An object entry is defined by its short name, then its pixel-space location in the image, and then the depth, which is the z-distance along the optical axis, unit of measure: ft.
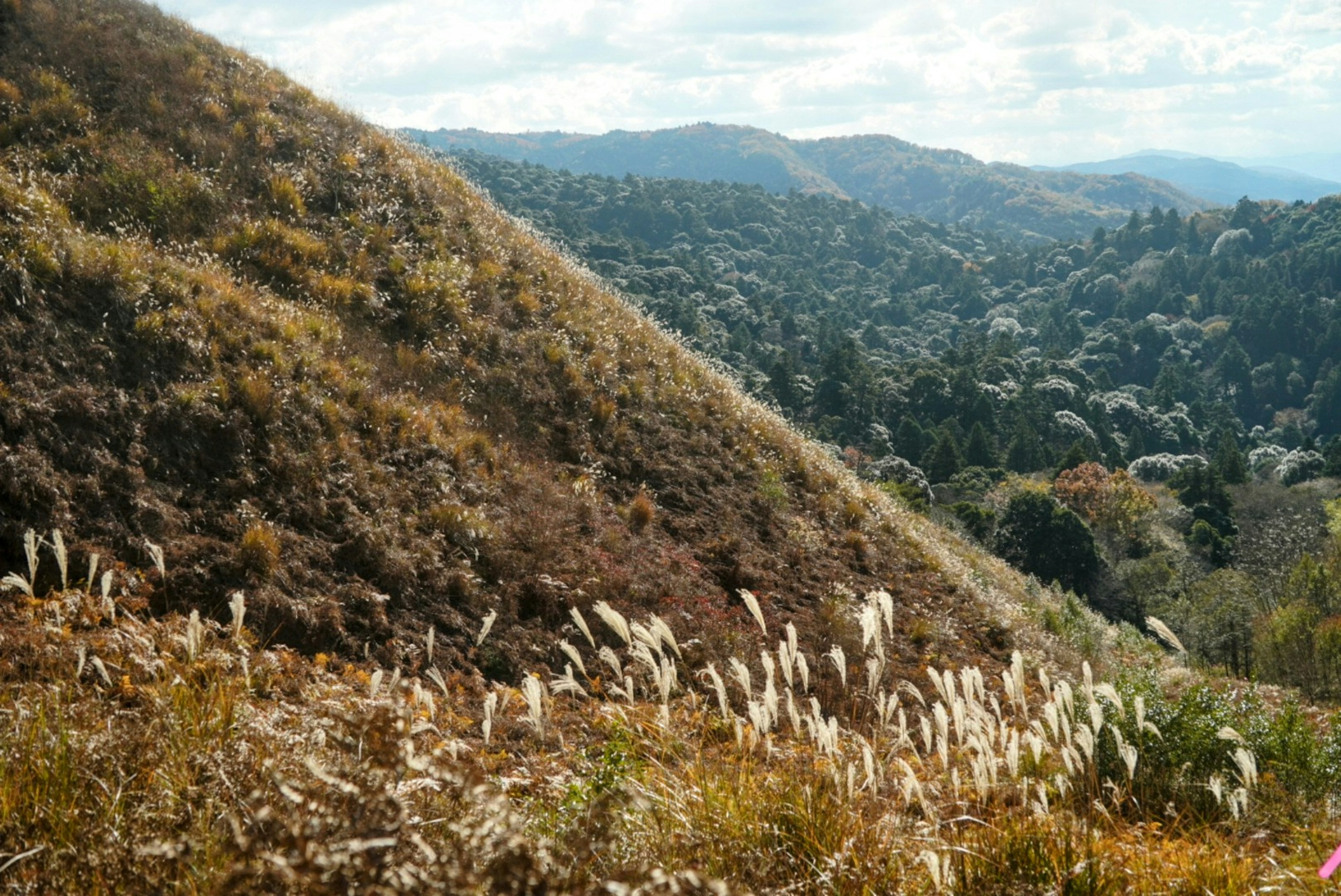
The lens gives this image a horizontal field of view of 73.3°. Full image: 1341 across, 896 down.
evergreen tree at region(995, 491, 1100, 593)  139.23
